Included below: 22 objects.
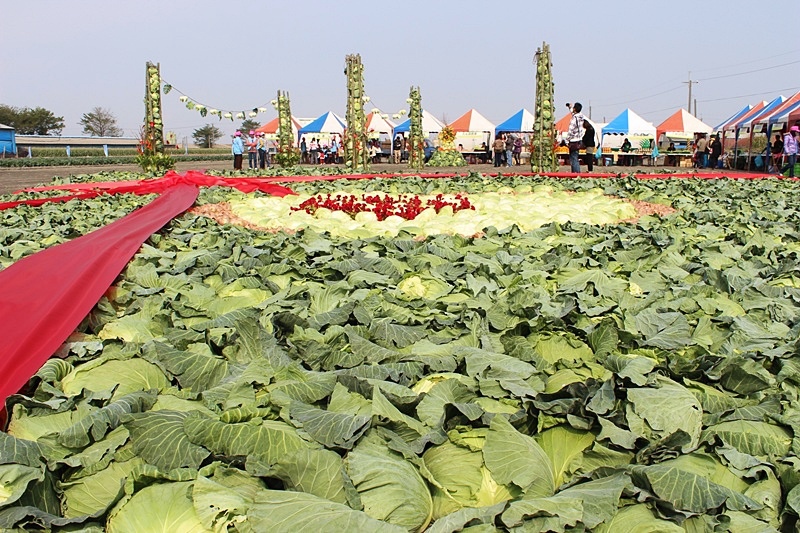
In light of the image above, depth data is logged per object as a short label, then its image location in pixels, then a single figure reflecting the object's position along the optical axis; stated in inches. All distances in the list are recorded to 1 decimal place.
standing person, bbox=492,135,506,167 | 1396.4
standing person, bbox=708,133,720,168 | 1387.8
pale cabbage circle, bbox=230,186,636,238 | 275.1
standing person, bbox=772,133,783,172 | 1027.3
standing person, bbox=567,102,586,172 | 679.7
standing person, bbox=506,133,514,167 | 1355.8
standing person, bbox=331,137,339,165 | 1761.8
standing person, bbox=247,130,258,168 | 1091.8
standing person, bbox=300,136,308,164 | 1686.8
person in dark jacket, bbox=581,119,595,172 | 688.4
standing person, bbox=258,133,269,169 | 1067.5
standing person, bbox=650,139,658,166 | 1509.6
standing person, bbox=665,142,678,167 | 1594.5
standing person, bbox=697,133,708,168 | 1425.9
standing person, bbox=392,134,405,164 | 1737.2
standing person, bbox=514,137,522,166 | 1443.2
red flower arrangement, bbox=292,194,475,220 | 311.2
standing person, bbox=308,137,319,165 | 1712.6
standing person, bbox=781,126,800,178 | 850.8
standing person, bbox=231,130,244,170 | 975.6
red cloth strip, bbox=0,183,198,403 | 117.2
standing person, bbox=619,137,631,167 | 1541.6
